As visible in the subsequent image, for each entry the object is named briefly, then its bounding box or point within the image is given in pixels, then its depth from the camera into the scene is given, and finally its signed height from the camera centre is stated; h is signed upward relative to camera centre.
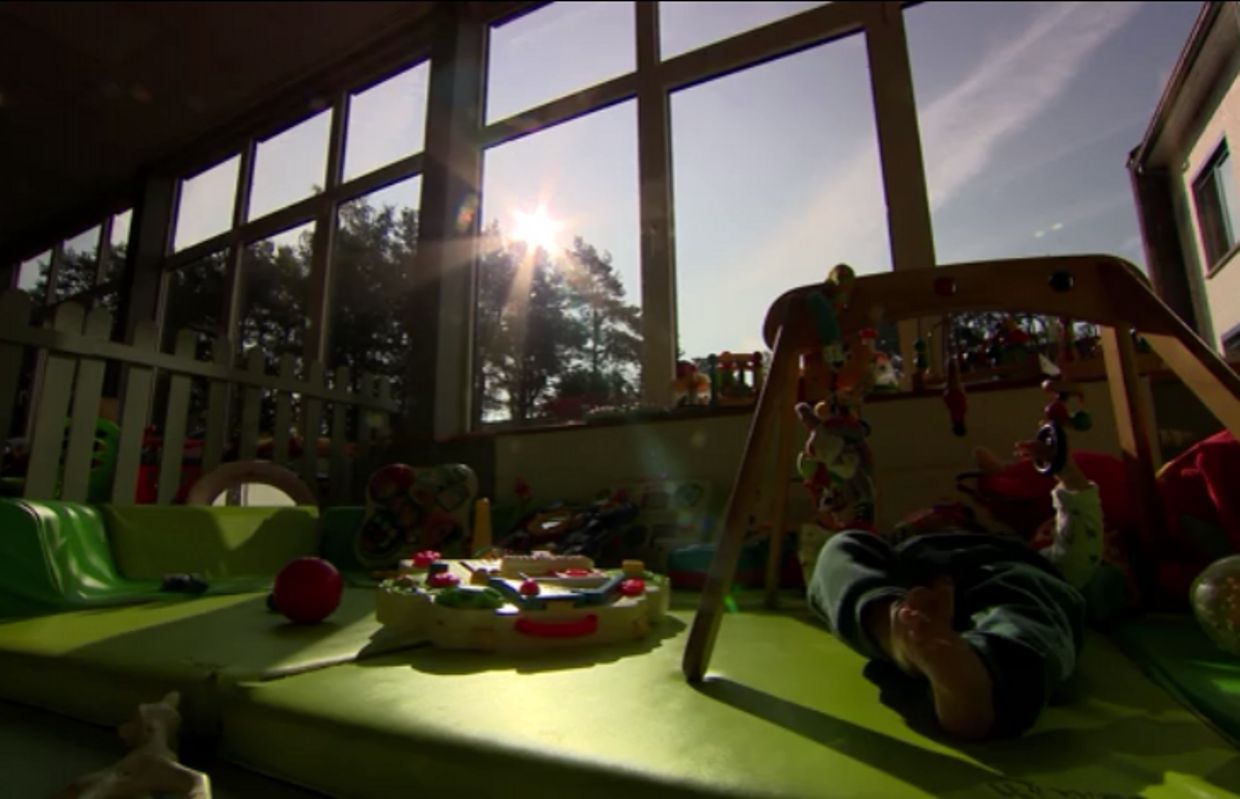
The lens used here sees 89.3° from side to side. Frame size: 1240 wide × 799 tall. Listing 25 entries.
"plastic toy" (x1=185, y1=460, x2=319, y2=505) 1.76 +0.08
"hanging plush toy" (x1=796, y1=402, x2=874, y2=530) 0.82 +0.04
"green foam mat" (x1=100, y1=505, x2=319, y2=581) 1.35 -0.07
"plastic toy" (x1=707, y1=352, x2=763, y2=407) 1.72 +0.33
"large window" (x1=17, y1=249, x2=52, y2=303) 4.26 +1.65
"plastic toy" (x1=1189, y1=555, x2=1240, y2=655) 0.60 -0.11
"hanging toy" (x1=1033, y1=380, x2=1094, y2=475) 0.67 +0.08
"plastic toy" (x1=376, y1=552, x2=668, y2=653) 0.75 -0.13
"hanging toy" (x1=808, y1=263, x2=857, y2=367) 0.68 +0.21
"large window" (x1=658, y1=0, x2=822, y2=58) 2.19 +1.72
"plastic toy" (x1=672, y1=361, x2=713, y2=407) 1.80 +0.32
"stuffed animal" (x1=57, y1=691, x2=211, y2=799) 0.44 -0.19
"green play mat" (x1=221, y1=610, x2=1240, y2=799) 0.37 -0.17
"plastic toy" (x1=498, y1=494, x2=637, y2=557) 1.49 -0.07
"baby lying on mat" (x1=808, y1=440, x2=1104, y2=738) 0.43 -0.09
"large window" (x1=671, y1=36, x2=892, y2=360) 1.93 +1.01
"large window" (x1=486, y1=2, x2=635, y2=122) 2.53 +1.89
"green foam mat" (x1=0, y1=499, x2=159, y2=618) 1.06 -0.10
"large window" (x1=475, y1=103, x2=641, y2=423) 2.22 +0.86
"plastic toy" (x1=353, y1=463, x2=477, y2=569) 1.64 -0.03
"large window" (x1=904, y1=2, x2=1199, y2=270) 1.48 +0.97
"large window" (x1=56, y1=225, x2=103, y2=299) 4.20 +1.64
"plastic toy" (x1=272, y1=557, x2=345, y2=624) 0.91 -0.12
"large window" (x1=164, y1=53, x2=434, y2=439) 2.83 +1.36
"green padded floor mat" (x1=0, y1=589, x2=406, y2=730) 0.62 -0.16
